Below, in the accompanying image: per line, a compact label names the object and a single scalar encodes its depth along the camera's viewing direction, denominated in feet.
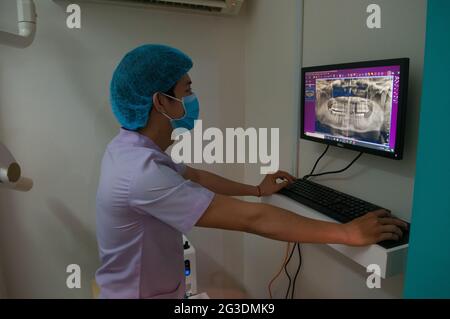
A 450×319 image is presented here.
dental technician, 2.80
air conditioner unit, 5.57
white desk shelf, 2.63
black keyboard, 3.16
